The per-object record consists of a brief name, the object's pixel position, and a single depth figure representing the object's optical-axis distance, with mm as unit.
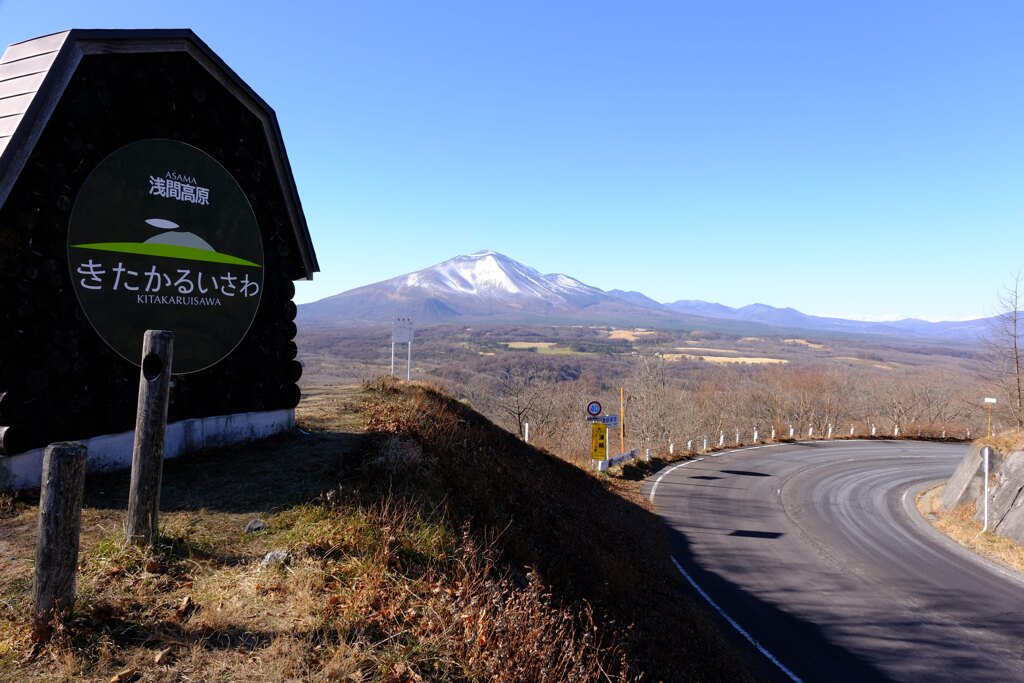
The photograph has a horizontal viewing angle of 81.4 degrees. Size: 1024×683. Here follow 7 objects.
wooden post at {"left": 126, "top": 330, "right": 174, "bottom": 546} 5469
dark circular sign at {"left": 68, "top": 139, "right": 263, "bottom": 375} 7777
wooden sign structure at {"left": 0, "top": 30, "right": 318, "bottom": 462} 7016
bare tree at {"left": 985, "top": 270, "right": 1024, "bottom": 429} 33625
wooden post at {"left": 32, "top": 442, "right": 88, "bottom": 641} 4191
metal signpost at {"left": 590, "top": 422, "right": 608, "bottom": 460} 27281
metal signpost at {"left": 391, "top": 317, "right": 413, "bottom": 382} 21817
